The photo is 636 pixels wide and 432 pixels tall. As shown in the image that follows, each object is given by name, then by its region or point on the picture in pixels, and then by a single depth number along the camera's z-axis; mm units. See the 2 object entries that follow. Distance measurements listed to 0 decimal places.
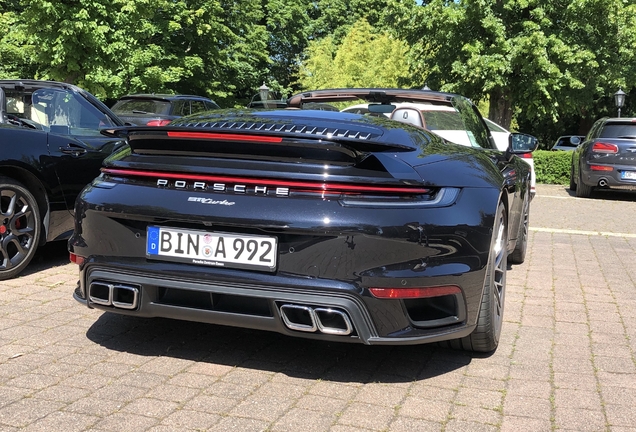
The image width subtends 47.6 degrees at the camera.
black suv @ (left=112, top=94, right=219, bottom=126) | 13047
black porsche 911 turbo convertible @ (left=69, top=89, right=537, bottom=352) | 3107
